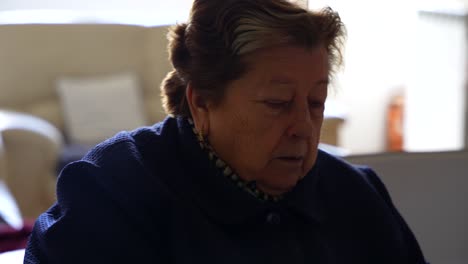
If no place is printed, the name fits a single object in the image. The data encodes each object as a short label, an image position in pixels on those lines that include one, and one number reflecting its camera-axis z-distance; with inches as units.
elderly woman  106.6
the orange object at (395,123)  255.9
